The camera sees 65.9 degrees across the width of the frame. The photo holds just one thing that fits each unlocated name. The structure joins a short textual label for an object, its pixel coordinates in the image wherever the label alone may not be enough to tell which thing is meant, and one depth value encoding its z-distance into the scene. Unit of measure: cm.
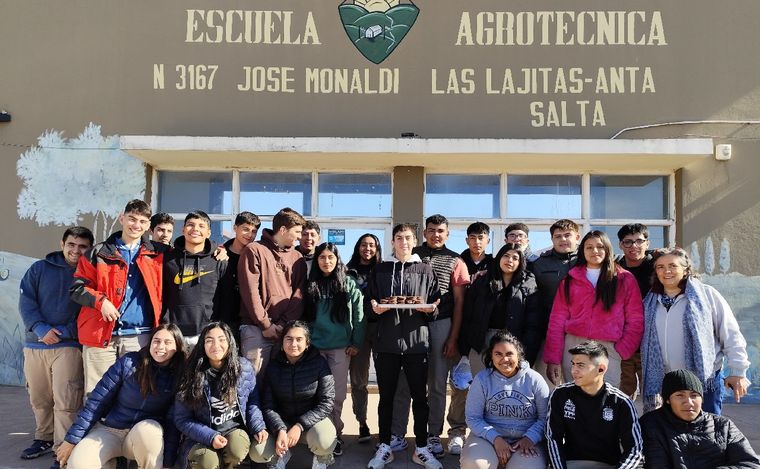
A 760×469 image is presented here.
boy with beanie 331
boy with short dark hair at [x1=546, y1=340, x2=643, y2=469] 342
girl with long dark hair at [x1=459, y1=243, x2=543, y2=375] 413
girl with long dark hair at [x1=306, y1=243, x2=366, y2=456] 425
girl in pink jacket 392
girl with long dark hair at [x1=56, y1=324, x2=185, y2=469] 360
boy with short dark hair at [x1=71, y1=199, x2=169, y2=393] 397
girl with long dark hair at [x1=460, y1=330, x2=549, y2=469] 356
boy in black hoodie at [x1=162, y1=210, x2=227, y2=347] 409
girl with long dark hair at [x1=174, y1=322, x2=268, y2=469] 359
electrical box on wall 678
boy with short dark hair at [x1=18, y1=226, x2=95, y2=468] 413
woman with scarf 369
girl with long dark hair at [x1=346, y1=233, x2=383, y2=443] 459
